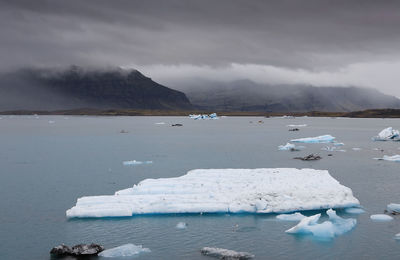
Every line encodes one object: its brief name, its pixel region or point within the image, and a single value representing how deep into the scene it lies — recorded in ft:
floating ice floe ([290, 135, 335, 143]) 176.25
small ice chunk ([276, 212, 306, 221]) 55.79
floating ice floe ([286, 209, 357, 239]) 49.98
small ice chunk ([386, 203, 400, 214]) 60.11
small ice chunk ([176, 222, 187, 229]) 52.39
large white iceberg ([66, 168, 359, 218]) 58.13
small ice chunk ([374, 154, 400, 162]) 115.74
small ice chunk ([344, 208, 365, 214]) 60.13
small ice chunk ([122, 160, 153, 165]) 108.37
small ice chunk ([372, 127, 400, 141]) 186.44
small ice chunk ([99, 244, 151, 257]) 42.93
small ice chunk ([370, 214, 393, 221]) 56.54
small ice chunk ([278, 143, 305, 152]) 145.28
